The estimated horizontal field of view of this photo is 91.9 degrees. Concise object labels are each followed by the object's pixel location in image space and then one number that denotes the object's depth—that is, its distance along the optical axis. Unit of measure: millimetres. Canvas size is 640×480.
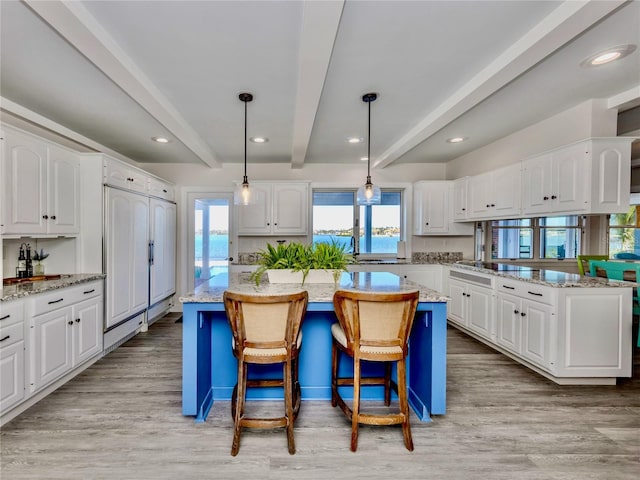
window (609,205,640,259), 4648
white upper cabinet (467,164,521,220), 3473
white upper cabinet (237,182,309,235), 4777
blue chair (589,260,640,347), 2999
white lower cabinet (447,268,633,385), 2533
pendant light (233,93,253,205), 2797
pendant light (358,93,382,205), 2934
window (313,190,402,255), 5191
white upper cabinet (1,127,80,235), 2330
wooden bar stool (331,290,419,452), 1810
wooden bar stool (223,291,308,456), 1784
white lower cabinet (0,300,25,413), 2002
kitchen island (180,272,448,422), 2076
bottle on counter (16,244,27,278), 2711
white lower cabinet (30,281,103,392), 2281
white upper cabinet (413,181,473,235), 4781
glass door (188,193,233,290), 5020
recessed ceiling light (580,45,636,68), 1995
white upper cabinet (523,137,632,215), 2615
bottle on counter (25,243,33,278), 2762
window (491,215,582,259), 4211
